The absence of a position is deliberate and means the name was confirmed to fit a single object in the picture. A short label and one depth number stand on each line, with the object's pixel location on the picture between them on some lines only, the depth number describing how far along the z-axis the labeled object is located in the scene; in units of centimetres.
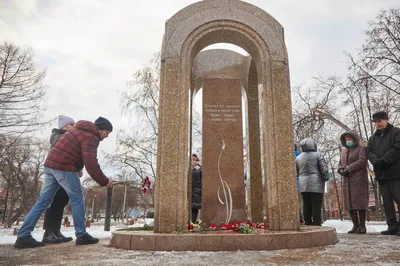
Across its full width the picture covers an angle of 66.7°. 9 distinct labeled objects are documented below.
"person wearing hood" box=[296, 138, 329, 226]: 621
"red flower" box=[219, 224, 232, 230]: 469
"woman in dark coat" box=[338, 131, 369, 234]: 577
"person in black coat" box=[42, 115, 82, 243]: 504
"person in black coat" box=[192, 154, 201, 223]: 767
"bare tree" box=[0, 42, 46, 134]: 1399
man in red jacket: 444
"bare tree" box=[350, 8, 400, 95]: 1284
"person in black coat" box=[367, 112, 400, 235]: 517
